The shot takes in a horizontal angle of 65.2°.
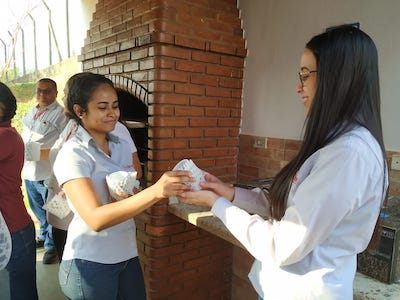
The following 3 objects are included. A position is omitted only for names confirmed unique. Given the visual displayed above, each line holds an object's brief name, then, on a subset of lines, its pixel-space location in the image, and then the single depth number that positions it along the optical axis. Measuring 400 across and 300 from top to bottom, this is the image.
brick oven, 2.45
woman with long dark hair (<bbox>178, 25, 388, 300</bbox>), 0.89
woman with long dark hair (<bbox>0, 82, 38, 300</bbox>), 1.95
